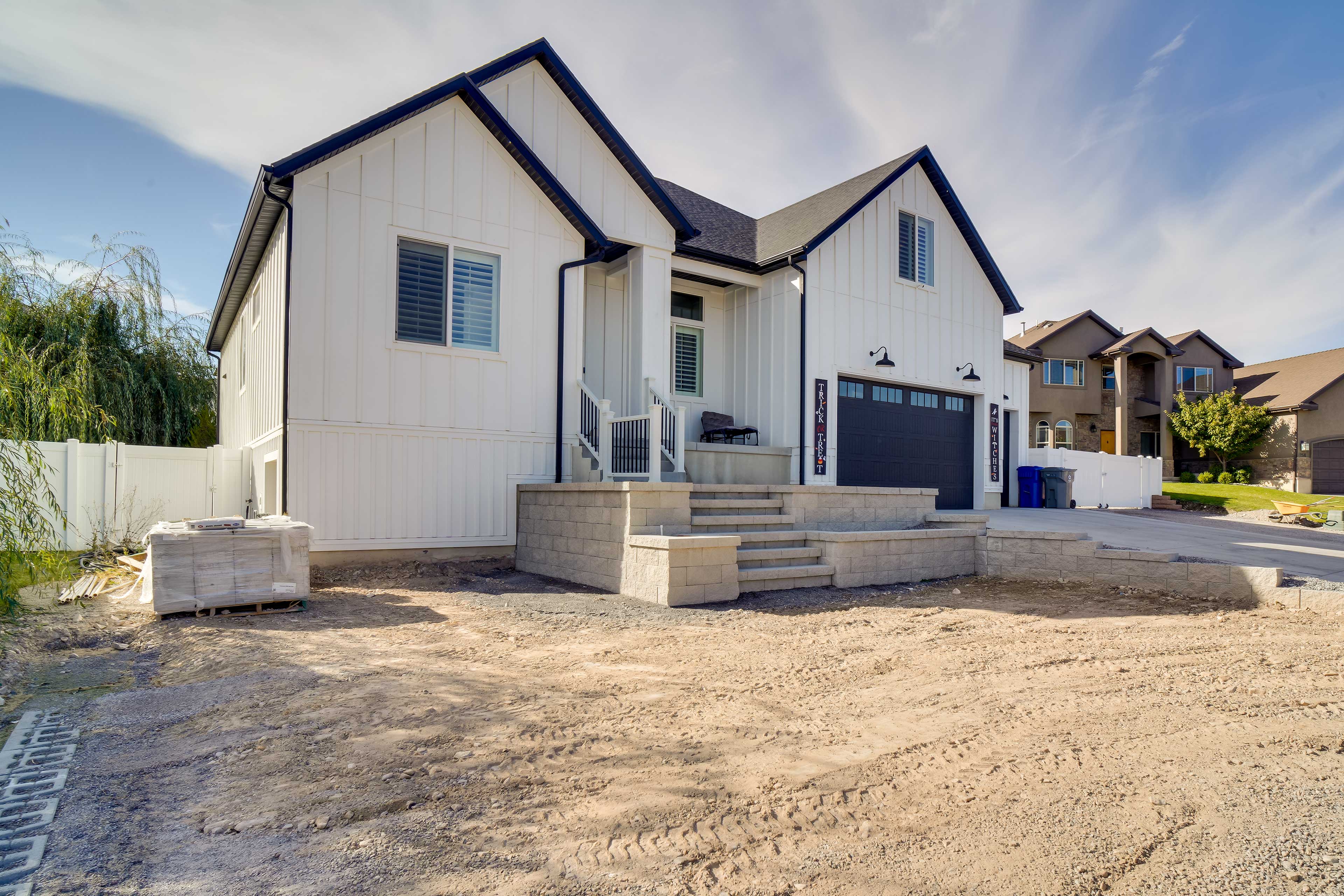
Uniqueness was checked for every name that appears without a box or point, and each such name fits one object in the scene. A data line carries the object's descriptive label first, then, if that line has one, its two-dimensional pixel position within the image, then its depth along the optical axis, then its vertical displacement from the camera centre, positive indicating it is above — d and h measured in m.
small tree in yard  27.14 +1.95
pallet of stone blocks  5.72 -0.83
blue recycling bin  15.95 -0.31
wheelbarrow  15.14 -0.86
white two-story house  8.03 +2.15
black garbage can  15.88 -0.27
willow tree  12.73 +2.54
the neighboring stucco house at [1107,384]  27.95 +3.72
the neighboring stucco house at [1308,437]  27.44 +1.51
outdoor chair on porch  11.50 +0.67
